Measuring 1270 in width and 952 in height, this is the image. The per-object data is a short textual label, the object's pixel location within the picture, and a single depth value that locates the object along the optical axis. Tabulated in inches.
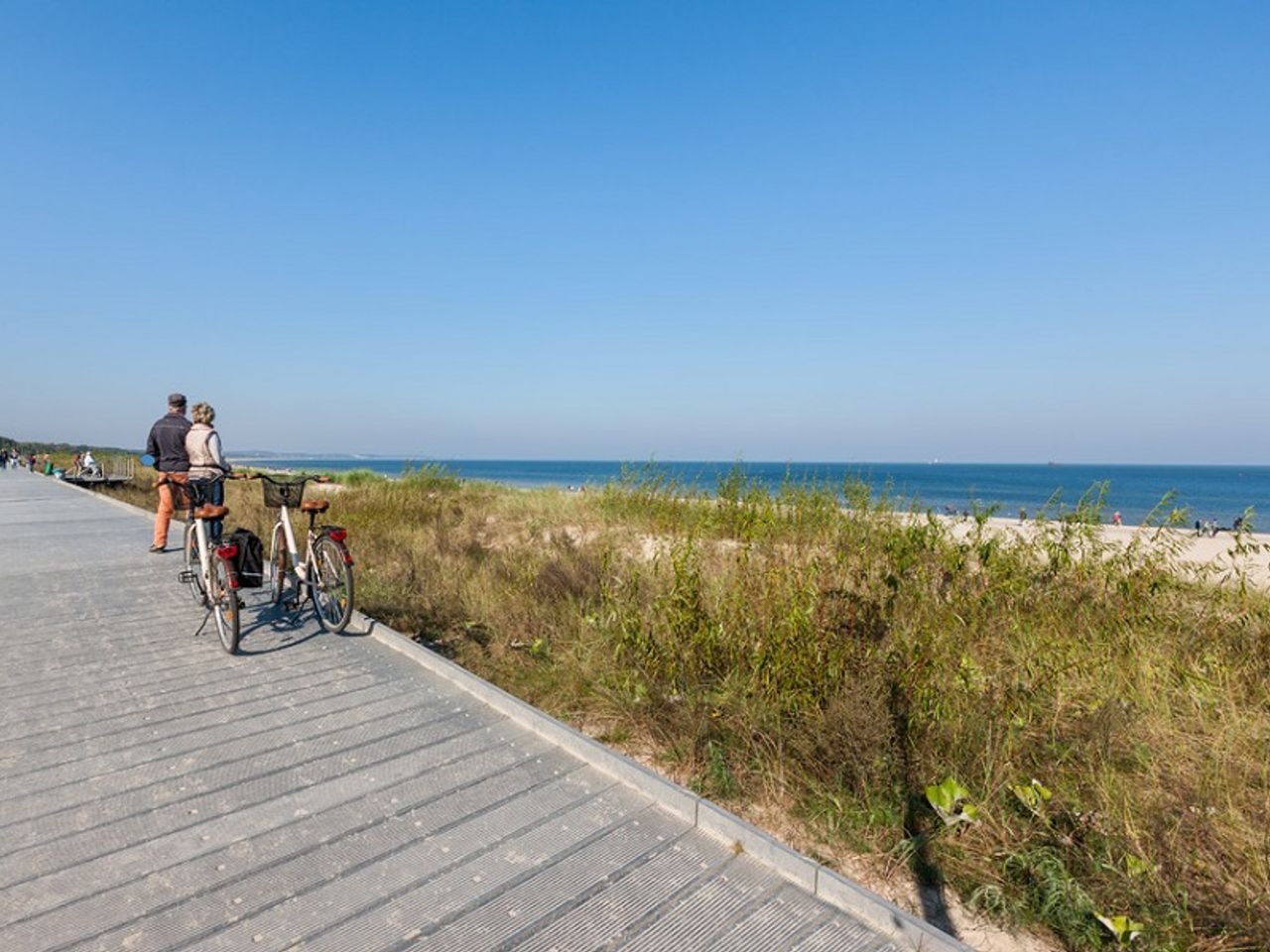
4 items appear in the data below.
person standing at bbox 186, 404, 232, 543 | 247.3
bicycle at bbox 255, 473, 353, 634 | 198.7
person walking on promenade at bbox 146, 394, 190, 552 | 303.3
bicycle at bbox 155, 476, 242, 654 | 180.5
